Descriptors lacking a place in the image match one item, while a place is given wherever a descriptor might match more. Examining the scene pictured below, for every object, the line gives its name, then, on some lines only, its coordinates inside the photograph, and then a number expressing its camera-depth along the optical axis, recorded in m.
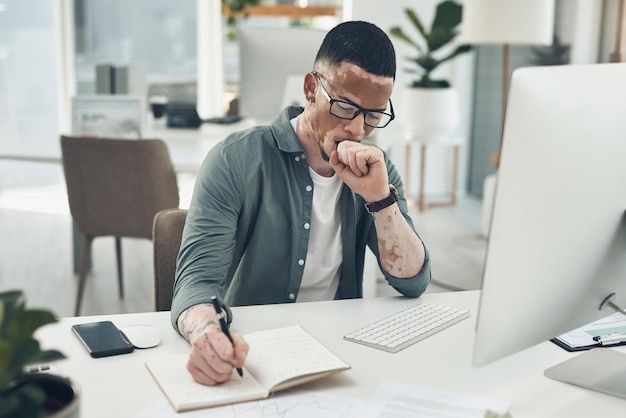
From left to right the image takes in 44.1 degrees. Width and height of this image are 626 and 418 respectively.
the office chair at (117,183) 2.88
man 1.53
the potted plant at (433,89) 5.11
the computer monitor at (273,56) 3.76
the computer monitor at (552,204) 1.02
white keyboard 1.38
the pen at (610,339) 1.43
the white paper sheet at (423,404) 1.12
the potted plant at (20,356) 0.75
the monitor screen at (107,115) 3.21
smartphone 1.30
